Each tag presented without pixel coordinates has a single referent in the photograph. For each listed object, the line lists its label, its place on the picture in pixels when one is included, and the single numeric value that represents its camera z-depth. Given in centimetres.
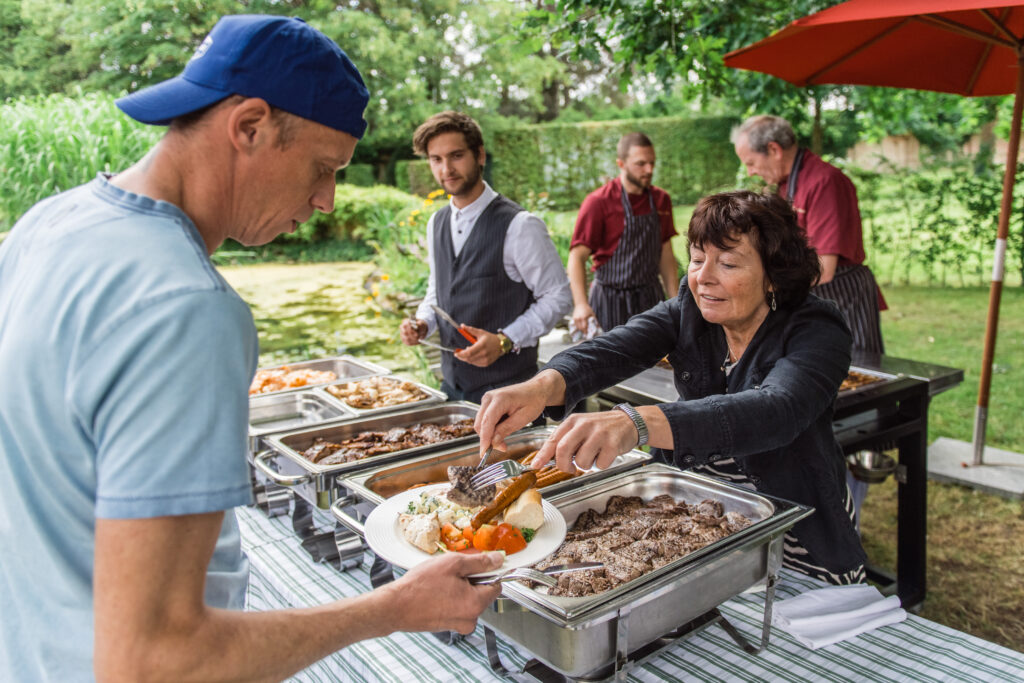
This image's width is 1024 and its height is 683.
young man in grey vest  263
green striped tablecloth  125
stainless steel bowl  252
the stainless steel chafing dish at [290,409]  255
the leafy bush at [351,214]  989
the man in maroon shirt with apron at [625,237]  398
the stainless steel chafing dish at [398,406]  234
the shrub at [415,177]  1170
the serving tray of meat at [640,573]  110
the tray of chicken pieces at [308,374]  280
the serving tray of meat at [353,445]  173
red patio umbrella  308
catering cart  234
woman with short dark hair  150
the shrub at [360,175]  1203
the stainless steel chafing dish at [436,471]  160
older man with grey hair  320
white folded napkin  134
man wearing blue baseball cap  62
